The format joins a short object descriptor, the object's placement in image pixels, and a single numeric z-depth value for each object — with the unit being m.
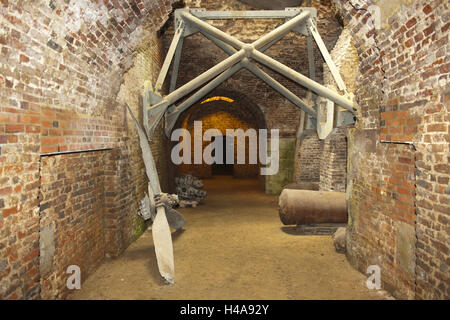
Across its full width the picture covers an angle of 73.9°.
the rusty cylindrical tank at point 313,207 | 5.76
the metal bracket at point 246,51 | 4.82
